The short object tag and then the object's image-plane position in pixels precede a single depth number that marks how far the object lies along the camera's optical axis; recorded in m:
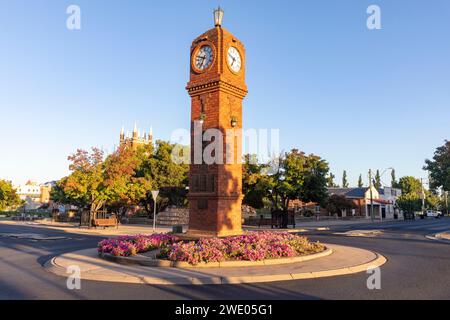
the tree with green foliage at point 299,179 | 33.59
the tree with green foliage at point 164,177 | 46.50
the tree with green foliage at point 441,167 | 27.86
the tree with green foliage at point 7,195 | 66.38
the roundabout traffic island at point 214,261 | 9.59
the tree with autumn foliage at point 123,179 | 33.47
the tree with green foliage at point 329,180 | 35.31
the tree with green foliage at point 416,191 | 96.80
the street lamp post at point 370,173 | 49.64
